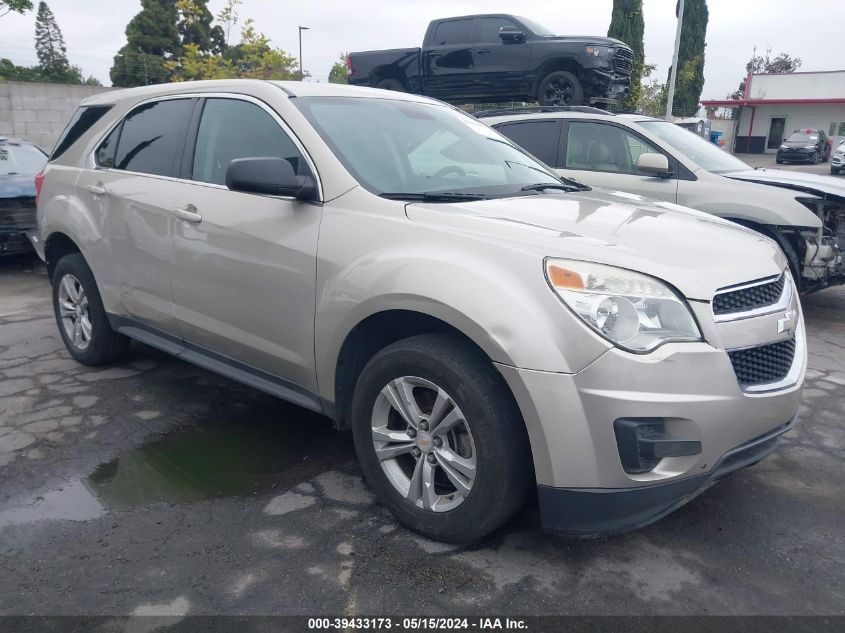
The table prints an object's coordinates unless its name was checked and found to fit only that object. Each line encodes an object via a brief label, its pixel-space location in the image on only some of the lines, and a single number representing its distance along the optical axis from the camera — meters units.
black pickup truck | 9.98
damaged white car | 5.80
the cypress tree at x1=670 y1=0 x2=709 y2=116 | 36.00
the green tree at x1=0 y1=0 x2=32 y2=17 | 11.26
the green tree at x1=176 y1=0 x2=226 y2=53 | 43.75
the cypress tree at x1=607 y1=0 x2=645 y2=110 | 24.45
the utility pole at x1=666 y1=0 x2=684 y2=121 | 18.03
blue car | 7.83
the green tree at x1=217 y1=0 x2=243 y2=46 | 20.52
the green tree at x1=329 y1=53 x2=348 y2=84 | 65.16
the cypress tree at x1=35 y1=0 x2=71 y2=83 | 63.66
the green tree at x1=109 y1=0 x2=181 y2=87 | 43.41
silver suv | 2.35
